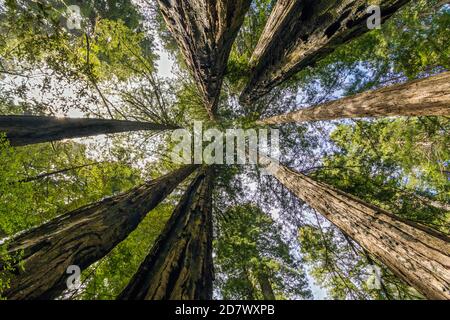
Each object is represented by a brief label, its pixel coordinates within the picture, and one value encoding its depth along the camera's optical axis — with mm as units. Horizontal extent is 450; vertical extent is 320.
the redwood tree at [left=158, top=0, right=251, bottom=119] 4086
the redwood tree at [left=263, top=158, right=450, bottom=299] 2176
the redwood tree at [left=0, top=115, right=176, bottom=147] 3123
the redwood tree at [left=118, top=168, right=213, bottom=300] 2404
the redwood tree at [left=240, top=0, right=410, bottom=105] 4977
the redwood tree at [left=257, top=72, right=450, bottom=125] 2508
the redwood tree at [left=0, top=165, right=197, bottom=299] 2133
